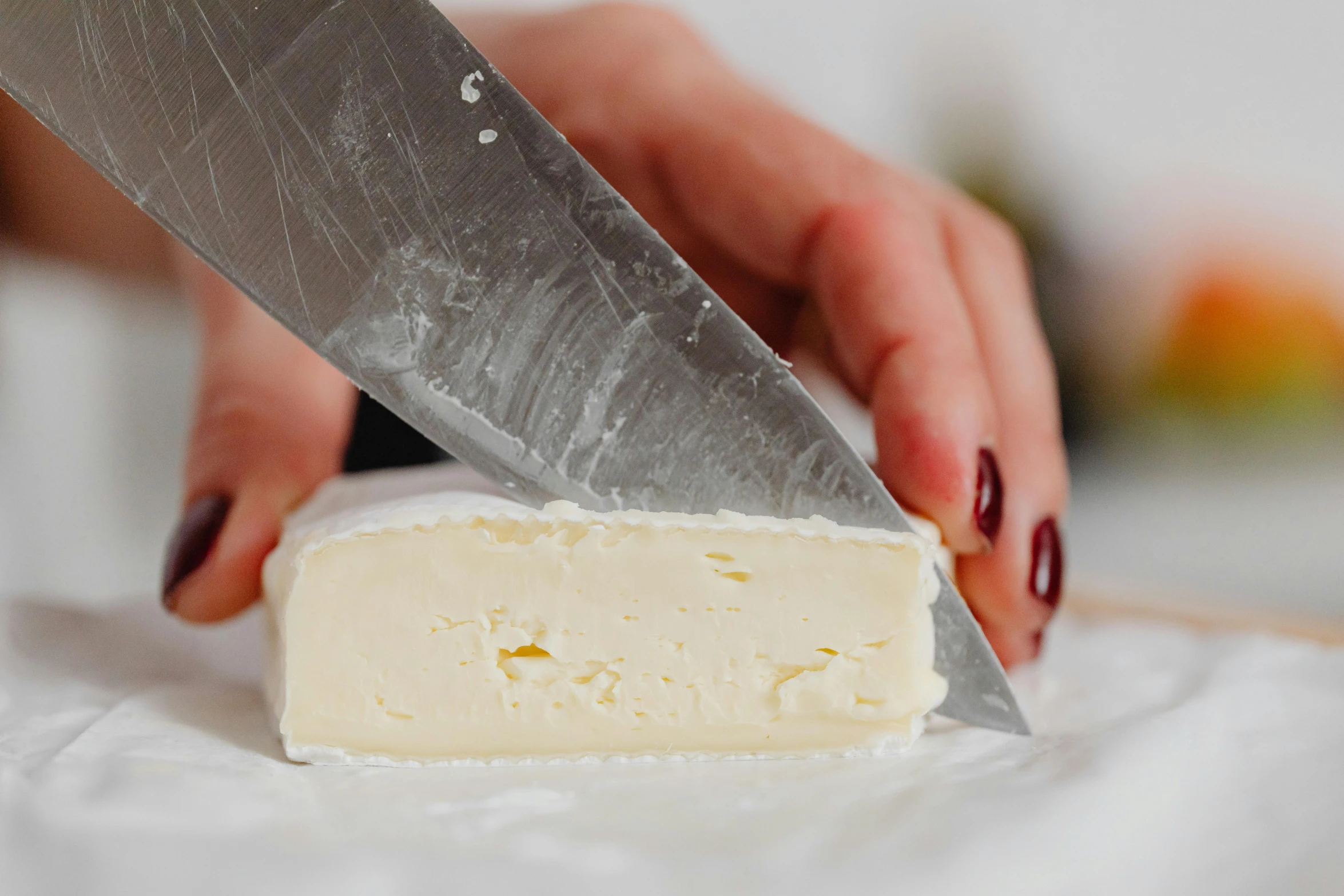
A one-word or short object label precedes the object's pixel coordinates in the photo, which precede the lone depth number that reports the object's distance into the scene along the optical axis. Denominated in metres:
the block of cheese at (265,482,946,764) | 0.28
